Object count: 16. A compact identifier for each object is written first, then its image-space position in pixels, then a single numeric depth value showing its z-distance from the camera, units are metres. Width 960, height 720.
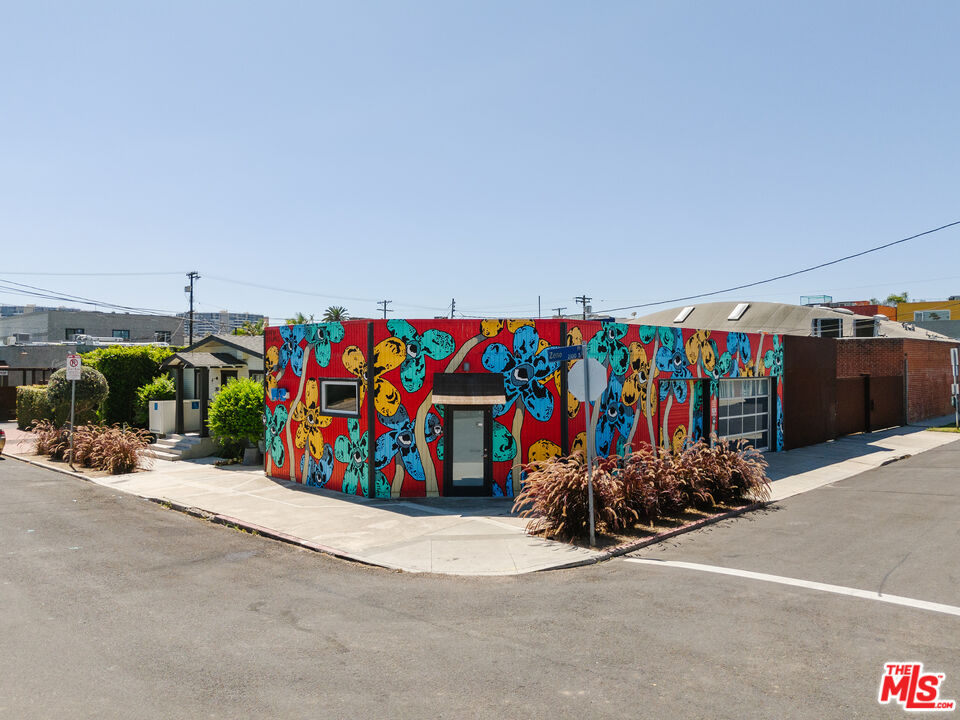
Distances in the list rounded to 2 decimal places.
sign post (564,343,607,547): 10.30
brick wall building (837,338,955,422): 29.45
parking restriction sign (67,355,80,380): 19.02
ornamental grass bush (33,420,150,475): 18.42
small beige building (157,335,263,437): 22.70
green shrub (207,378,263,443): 18.75
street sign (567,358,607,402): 10.32
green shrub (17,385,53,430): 27.21
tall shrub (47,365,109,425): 22.19
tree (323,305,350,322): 84.00
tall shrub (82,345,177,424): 26.39
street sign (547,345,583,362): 10.62
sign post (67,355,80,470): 19.00
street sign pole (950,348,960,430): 26.86
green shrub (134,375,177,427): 24.68
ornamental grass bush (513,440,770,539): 10.97
